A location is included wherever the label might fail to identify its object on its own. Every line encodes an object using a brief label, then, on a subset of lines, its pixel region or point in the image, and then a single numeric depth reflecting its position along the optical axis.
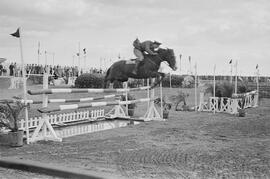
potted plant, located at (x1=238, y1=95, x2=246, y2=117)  14.36
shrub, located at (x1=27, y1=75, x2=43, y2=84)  29.70
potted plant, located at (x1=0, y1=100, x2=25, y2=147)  7.02
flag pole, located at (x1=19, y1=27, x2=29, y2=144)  7.13
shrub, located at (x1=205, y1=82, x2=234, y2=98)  17.53
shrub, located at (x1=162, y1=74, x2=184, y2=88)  38.59
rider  11.07
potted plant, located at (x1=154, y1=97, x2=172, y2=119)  12.58
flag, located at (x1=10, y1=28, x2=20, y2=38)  7.13
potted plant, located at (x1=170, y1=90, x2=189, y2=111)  16.95
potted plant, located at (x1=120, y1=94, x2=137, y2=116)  13.54
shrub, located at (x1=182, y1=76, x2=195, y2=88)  35.28
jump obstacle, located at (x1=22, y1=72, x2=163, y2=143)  7.56
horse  11.16
